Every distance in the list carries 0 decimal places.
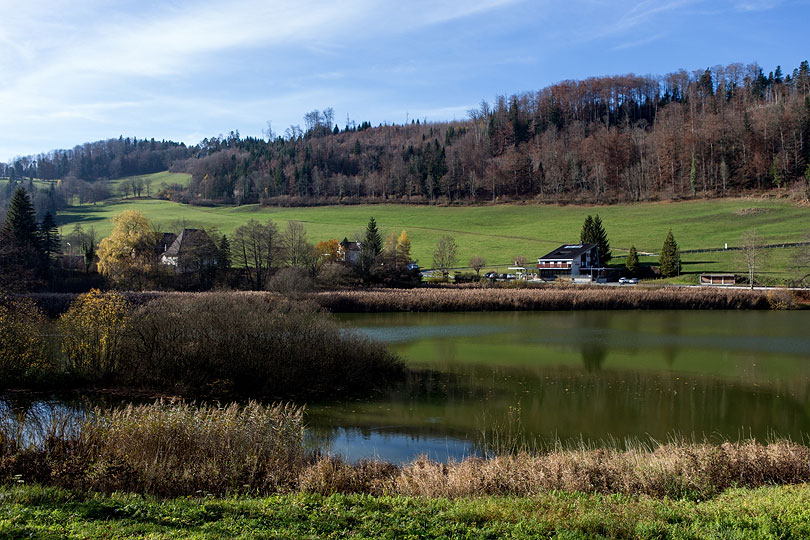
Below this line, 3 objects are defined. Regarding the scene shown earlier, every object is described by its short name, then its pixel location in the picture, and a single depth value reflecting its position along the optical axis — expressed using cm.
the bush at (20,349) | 1883
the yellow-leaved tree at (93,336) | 1978
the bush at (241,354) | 1991
